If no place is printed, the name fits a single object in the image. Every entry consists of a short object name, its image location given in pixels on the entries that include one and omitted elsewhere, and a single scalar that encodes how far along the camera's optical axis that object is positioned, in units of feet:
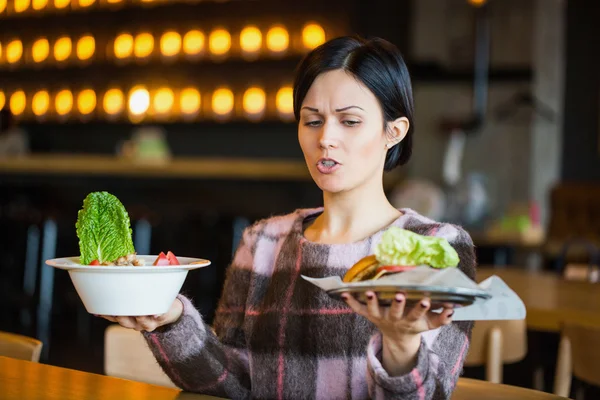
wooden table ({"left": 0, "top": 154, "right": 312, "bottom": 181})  21.11
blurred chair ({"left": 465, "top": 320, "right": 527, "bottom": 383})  7.54
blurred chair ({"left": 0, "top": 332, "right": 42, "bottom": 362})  5.37
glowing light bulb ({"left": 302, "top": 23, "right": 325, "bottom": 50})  24.26
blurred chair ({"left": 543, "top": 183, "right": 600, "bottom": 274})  22.29
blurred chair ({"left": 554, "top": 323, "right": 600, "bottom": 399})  7.04
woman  4.39
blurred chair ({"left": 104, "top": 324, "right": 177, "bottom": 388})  5.86
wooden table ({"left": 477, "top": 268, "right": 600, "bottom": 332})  8.25
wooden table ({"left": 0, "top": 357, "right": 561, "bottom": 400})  4.02
